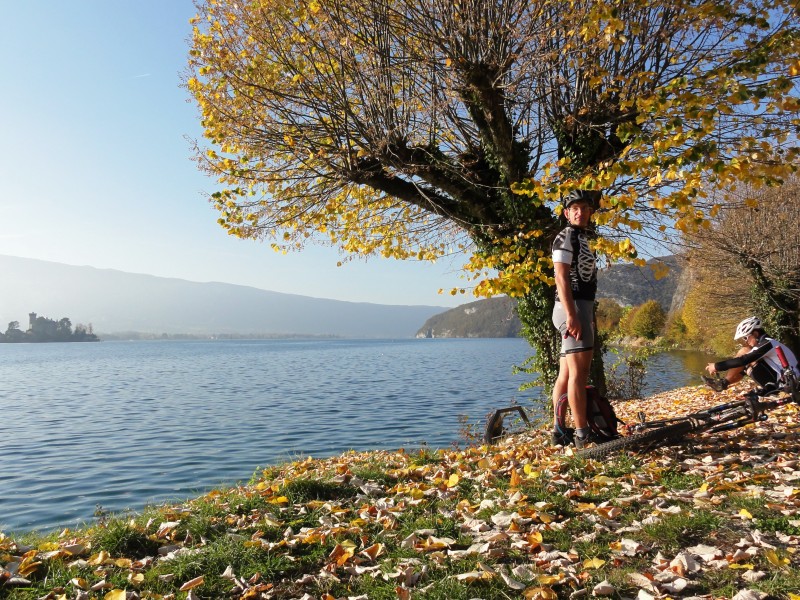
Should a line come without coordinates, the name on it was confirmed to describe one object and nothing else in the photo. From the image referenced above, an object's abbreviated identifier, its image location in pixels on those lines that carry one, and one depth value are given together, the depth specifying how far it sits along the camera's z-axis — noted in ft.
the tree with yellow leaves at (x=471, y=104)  26.84
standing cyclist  23.38
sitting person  25.27
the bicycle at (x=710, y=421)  23.88
